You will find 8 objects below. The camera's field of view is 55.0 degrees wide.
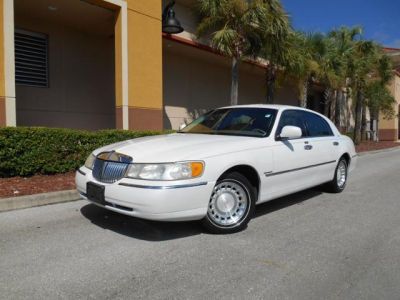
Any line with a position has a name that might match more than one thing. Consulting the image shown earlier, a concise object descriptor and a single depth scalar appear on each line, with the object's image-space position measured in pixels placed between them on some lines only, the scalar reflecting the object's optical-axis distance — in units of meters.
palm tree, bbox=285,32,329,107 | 15.56
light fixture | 12.38
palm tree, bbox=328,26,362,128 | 20.19
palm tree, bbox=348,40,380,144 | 23.16
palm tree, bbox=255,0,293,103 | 13.13
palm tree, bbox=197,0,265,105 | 12.97
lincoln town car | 4.06
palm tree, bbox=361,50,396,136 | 27.36
